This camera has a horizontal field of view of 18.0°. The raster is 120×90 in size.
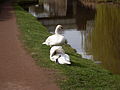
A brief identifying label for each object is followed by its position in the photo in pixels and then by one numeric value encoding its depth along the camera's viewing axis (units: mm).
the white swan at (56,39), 13664
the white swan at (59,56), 12422
